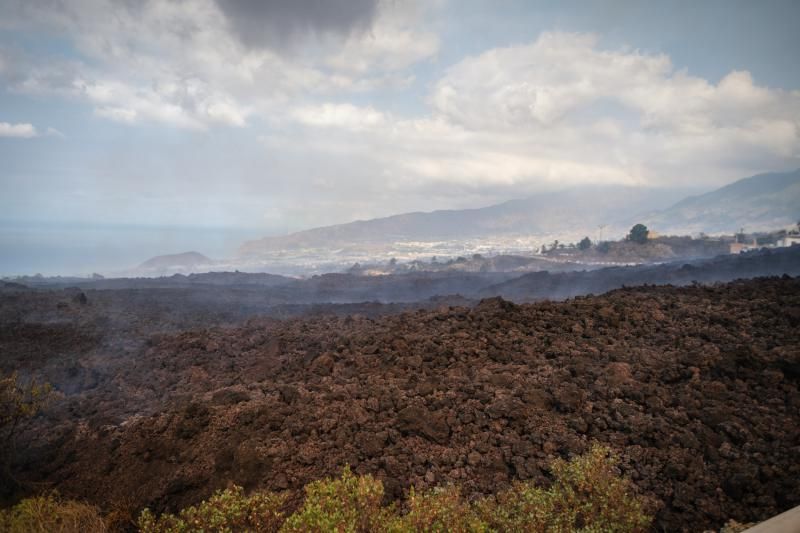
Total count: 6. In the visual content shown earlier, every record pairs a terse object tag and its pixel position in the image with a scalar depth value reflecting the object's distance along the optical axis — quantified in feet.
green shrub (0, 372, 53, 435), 29.66
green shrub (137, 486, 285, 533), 18.30
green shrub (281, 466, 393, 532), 16.88
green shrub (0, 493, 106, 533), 20.74
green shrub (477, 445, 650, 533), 18.60
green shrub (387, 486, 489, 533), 17.21
